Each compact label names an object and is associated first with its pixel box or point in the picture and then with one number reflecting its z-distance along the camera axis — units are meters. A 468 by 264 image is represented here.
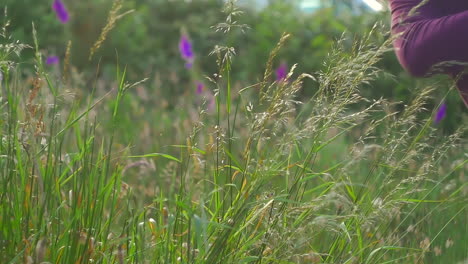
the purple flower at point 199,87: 5.83
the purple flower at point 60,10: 6.09
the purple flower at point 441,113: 4.73
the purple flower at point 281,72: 6.16
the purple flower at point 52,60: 6.09
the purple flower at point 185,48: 6.08
